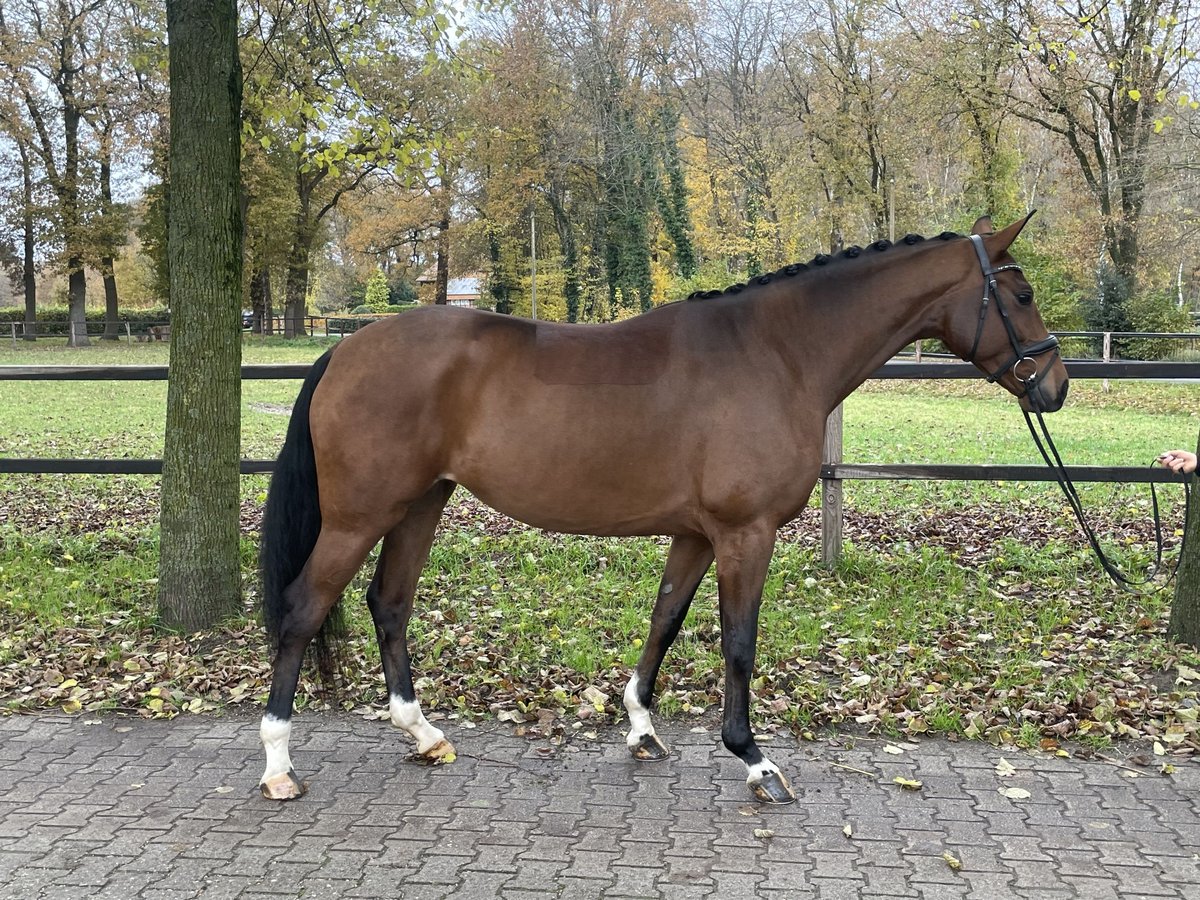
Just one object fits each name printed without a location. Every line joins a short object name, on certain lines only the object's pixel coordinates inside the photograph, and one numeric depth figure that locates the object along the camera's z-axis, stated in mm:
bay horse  3586
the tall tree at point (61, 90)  32250
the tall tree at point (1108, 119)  19672
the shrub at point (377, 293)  55500
